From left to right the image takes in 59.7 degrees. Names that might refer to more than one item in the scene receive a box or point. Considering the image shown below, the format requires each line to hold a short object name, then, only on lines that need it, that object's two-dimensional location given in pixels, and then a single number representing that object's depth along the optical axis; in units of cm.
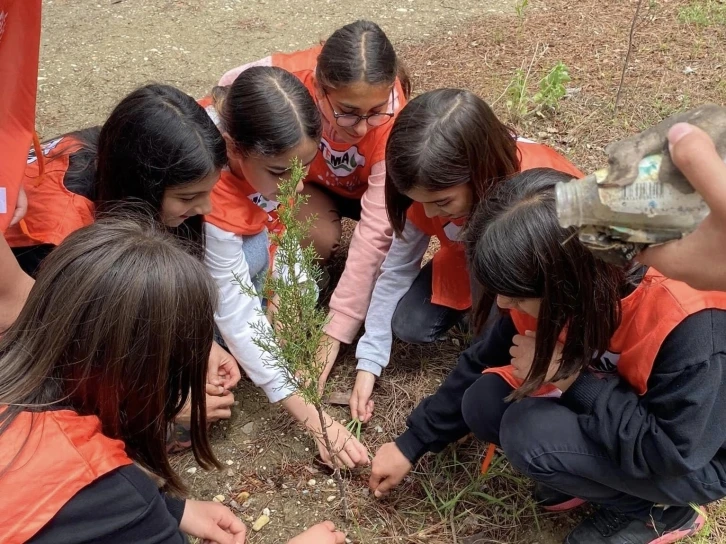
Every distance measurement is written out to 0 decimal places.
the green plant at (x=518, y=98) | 374
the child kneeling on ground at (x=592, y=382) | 150
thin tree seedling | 153
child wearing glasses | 240
